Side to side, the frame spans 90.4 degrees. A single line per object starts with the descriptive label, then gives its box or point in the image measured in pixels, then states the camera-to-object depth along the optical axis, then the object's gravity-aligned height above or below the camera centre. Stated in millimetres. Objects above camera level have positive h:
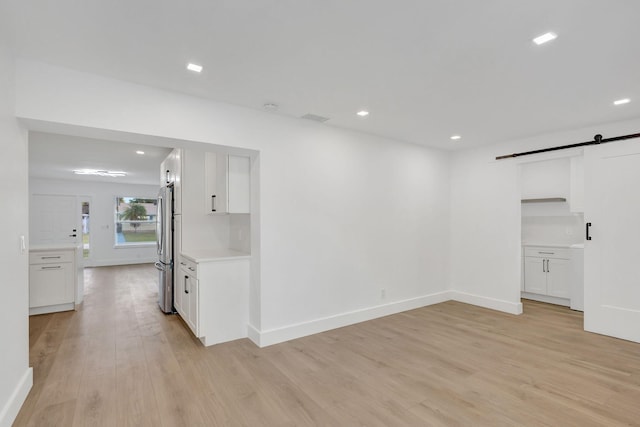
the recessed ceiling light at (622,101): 3061 +1088
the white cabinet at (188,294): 3424 -956
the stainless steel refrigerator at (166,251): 4480 -542
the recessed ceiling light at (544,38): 1964 +1101
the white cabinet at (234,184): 3559 +339
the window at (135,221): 9938 -213
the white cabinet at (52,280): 4527 -966
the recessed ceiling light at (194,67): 2387 +1120
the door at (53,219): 8555 -128
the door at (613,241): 3521 -317
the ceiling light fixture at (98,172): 7574 +1035
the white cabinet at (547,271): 4860 -923
